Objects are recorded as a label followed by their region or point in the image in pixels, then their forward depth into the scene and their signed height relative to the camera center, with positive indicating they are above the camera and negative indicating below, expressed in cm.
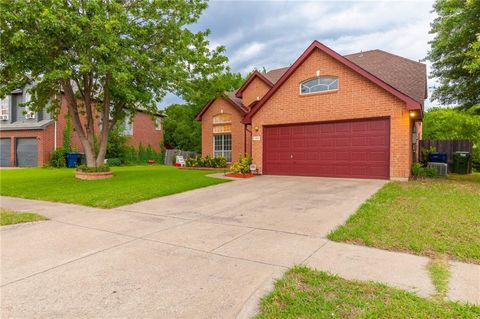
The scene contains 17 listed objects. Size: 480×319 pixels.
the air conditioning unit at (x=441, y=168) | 1479 -75
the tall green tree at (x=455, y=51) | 1112 +424
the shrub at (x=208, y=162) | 1917 -63
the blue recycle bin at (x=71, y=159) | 2170 -51
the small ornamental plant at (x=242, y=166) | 1498 -68
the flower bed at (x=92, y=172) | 1352 -93
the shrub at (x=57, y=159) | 2125 -50
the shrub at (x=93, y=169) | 1375 -77
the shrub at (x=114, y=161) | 2357 -72
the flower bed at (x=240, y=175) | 1431 -108
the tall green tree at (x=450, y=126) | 2648 +244
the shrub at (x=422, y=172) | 1275 -81
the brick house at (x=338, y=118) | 1202 +150
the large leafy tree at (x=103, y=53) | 1039 +385
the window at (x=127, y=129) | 2615 +203
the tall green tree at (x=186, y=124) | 2908 +278
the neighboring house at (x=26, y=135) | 2153 +125
